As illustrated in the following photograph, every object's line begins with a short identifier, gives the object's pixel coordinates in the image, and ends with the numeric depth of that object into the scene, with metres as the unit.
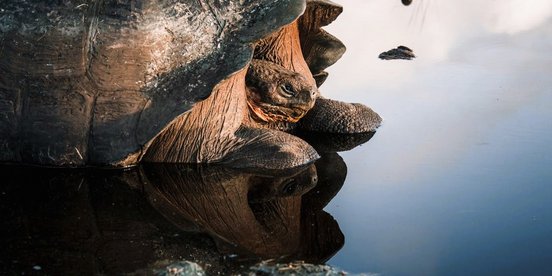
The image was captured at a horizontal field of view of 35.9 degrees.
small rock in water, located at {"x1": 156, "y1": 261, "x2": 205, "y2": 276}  4.14
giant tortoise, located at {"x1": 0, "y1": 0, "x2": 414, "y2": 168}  5.69
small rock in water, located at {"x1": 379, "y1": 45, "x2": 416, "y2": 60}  9.69
